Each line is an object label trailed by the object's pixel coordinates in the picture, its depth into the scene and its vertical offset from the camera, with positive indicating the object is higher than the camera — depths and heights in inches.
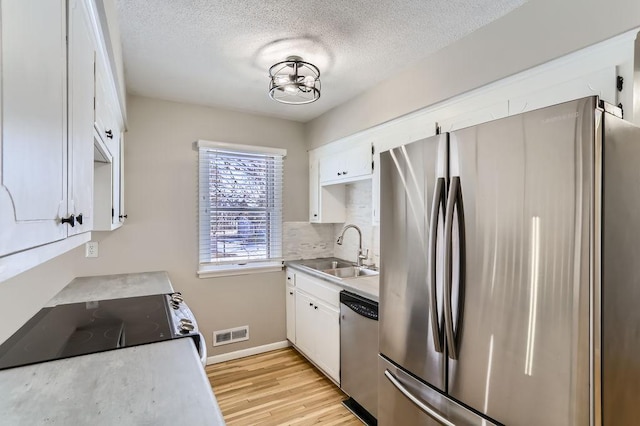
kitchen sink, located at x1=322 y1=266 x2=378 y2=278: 122.0 -22.2
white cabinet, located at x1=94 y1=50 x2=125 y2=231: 56.1 +13.3
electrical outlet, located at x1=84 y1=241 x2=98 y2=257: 105.5 -11.8
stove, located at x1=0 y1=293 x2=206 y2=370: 51.4 -21.8
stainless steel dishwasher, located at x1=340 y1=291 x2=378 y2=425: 86.4 -40.1
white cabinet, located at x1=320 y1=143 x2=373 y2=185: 112.0 +18.7
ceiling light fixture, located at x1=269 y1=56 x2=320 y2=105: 86.1 +38.5
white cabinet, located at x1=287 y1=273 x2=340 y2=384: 105.1 -38.9
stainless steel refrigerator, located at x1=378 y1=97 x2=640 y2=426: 38.9 -7.9
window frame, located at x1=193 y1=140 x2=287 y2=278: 124.8 -16.6
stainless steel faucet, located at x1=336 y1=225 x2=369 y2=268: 126.3 -14.2
